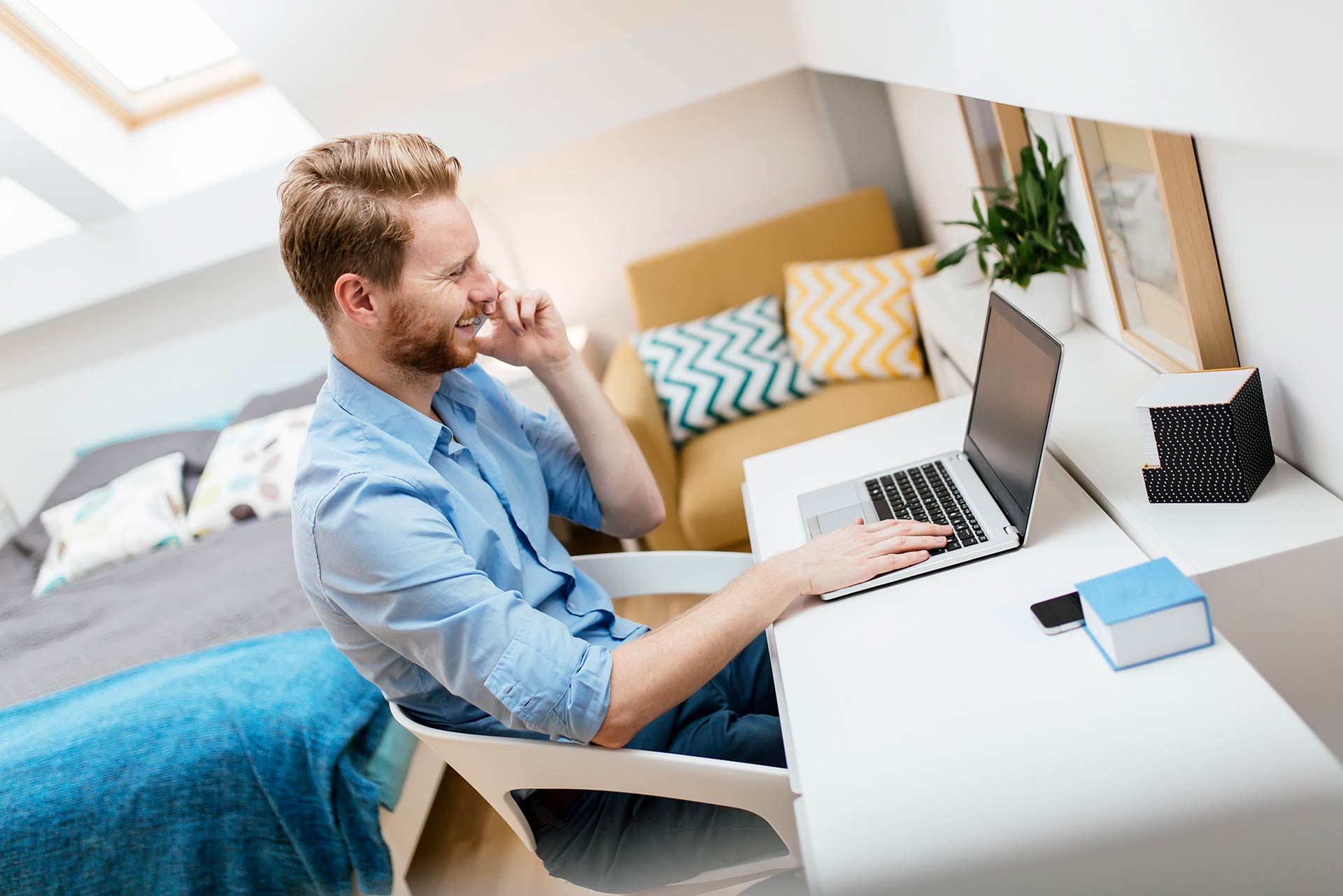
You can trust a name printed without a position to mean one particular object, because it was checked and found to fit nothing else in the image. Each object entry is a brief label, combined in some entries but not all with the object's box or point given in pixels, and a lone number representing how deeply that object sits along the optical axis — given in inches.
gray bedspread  85.4
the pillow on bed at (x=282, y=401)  126.0
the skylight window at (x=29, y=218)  128.0
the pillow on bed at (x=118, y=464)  124.4
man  43.2
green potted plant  69.8
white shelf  38.7
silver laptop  46.2
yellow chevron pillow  103.4
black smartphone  39.2
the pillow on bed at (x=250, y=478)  112.7
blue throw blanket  62.0
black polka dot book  41.9
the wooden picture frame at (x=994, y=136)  74.2
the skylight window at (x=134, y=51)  105.3
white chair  43.5
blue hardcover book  34.9
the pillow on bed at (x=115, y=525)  112.7
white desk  30.6
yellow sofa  96.1
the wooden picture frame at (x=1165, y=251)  47.7
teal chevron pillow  107.7
